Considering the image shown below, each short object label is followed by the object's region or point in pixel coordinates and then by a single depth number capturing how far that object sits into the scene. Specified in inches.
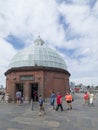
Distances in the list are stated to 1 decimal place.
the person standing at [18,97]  494.0
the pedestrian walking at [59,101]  375.3
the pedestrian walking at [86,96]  490.8
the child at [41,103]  340.7
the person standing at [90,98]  472.5
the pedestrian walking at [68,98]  391.9
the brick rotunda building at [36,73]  566.4
